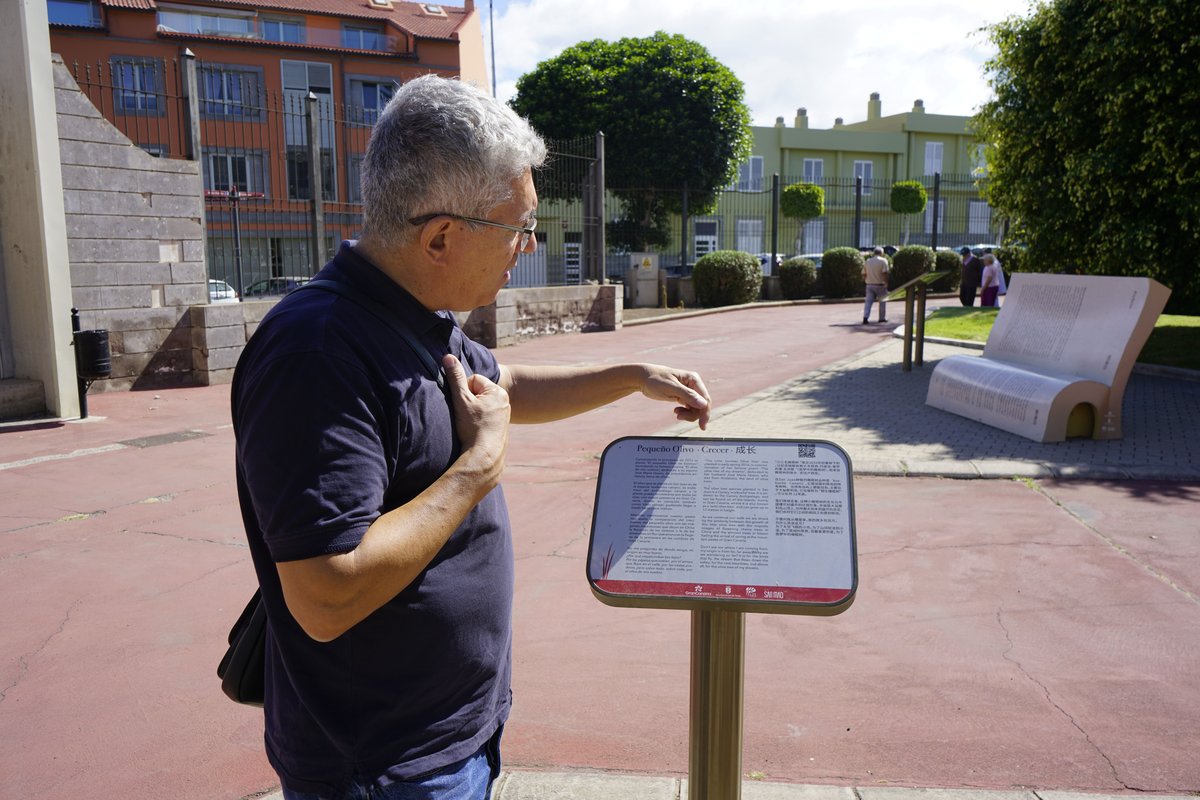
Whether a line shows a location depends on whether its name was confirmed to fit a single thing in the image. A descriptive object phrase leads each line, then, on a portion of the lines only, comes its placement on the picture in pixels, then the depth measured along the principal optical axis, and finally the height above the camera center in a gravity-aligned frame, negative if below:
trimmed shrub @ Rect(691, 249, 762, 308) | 26.17 -0.46
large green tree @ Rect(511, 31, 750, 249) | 33.50 +5.18
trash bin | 9.69 -0.87
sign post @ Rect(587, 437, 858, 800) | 1.95 -0.60
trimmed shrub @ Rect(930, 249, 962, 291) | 29.29 -0.27
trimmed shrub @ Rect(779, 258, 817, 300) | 28.11 -0.52
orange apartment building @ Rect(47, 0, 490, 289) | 34.97 +9.16
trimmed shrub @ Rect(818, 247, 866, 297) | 28.09 -0.40
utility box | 25.78 -0.51
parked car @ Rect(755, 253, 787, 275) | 28.17 -0.12
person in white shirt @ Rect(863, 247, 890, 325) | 21.00 -0.41
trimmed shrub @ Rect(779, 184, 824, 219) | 35.03 +2.18
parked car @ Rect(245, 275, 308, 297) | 13.27 -0.28
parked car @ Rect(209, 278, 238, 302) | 12.91 -0.34
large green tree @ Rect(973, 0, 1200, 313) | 10.00 +1.39
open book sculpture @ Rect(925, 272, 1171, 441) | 7.98 -0.96
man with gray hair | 1.44 -0.33
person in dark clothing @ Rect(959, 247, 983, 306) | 23.83 -0.52
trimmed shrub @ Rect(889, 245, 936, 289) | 29.09 -0.13
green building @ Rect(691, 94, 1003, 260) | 34.84 +3.96
